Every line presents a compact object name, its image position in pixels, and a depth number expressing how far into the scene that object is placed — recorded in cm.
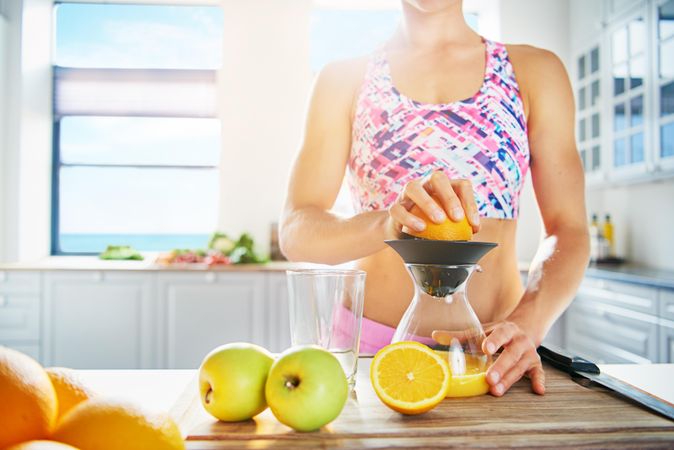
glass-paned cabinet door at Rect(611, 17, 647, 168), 276
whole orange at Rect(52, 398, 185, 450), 43
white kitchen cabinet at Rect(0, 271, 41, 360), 311
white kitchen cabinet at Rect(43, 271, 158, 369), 310
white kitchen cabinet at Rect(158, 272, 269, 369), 311
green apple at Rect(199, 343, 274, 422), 60
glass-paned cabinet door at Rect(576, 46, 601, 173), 328
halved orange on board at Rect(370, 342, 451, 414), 62
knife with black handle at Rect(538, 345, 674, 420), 64
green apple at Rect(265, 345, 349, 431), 56
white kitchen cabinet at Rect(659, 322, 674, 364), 219
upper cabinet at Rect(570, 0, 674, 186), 258
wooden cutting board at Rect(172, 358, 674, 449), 56
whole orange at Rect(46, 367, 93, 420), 53
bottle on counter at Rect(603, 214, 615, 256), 340
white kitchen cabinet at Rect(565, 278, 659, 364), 234
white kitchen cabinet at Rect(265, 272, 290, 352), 311
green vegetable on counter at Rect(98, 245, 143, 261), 362
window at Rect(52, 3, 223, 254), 381
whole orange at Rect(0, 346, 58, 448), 44
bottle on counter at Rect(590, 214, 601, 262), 325
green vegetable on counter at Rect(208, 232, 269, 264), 330
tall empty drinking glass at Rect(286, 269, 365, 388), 69
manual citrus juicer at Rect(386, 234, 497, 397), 67
